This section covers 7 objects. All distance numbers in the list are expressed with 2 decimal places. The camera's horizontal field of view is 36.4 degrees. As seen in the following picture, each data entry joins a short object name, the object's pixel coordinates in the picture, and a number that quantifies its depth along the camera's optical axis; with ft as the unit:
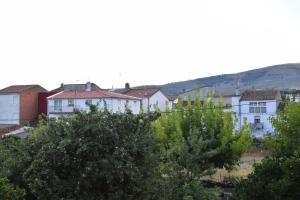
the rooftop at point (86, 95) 159.53
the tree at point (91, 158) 40.96
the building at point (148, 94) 181.06
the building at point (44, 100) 183.93
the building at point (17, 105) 173.47
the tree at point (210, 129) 75.66
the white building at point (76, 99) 158.87
